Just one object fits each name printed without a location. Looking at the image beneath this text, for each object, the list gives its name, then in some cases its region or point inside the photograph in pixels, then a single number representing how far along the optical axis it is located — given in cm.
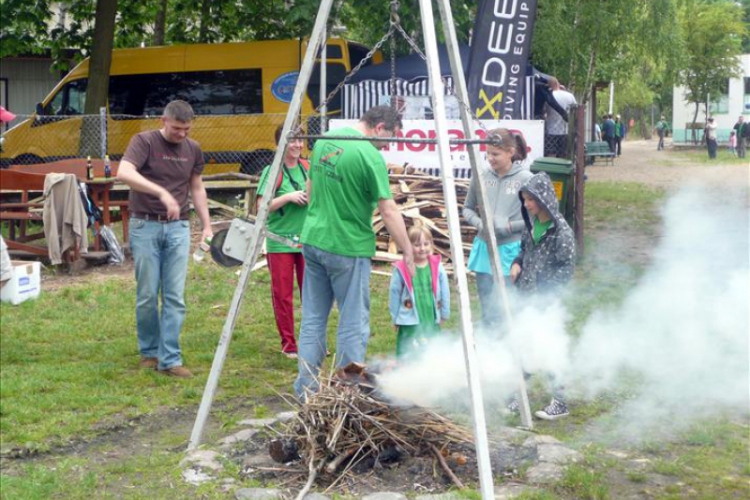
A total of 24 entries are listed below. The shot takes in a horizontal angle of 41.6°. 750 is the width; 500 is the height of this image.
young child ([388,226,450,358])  614
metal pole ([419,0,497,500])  419
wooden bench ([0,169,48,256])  1138
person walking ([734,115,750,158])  3350
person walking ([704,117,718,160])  3253
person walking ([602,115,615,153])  3481
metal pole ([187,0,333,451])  523
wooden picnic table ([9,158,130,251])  1175
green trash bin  1137
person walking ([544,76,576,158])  1518
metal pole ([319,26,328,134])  1270
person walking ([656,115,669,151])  4279
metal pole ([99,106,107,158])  1566
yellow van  1717
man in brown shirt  653
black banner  1256
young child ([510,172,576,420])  586
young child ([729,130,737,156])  3469
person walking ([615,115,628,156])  3622
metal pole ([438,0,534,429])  503
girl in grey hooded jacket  617
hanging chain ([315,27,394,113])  517
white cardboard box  930
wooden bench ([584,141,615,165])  2681
